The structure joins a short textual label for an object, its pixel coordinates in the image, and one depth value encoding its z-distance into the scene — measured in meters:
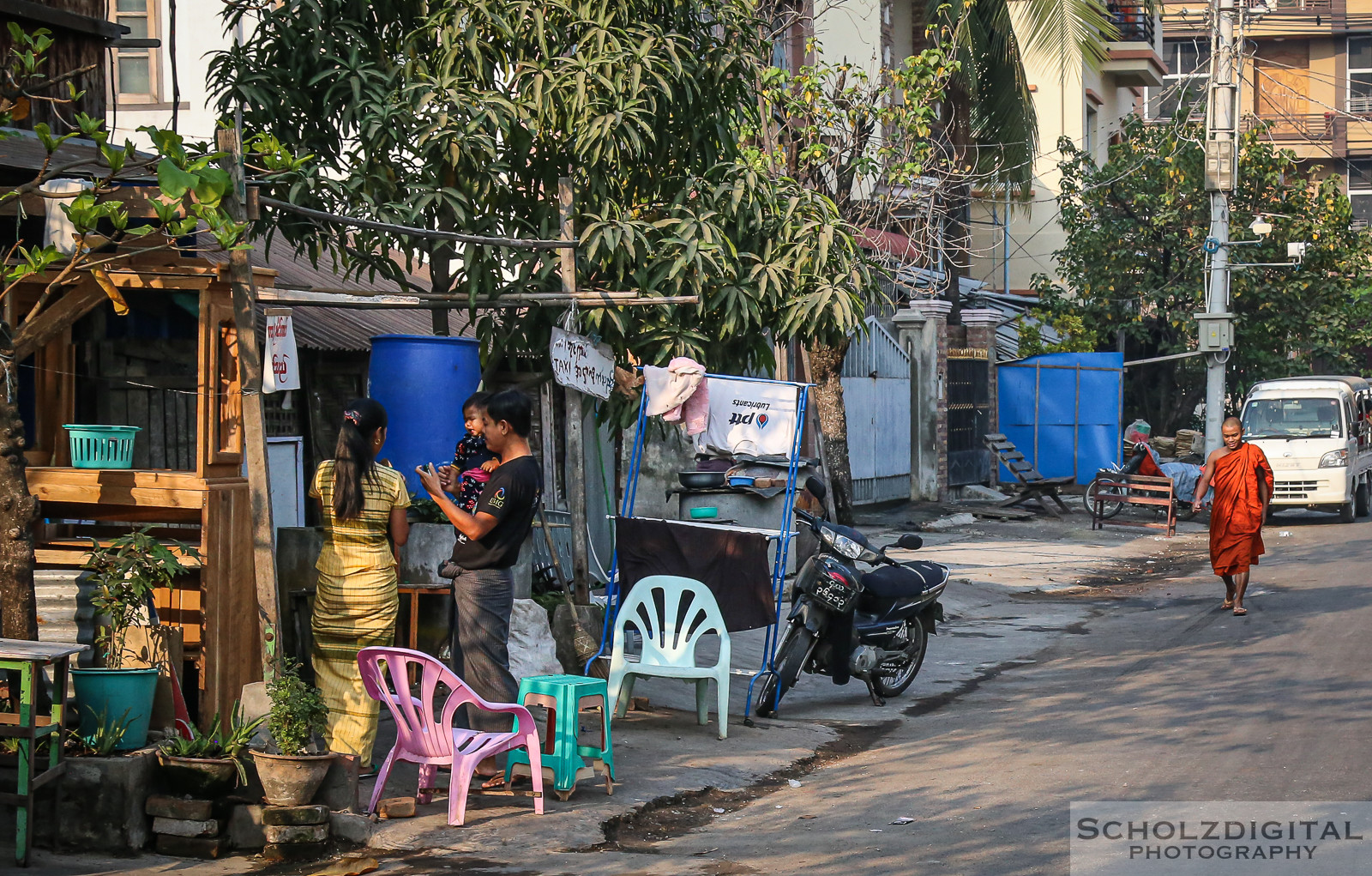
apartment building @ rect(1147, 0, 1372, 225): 48.38
